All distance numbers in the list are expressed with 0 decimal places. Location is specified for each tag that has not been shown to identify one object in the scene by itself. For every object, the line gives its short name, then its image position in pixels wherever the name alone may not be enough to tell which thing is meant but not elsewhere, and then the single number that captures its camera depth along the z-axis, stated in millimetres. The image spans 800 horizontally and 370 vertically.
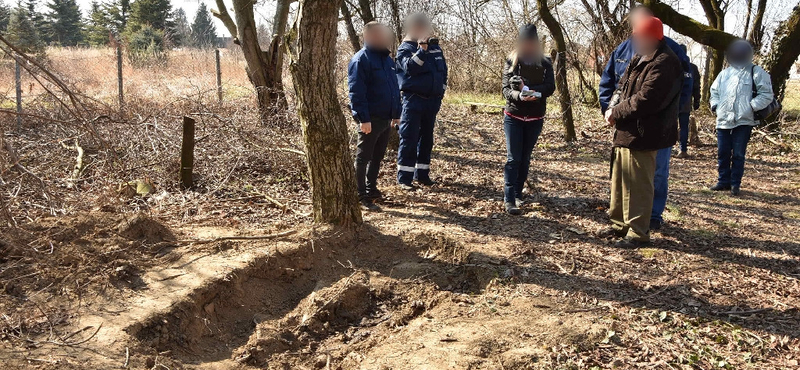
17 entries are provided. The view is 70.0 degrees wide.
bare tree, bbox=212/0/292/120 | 10086
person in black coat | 5629
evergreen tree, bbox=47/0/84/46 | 34031
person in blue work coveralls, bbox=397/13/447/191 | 6527
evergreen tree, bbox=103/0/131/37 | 36000
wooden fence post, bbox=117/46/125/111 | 12203
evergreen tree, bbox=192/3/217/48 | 49669
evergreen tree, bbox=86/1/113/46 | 34438
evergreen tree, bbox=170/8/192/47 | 38844
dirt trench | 3594
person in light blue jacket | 6785
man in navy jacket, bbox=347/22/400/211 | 5730
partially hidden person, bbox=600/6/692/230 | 5277
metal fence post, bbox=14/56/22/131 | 10697
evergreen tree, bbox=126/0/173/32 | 33844
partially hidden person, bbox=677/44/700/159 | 8798
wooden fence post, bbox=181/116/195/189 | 6527
